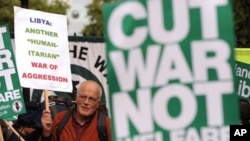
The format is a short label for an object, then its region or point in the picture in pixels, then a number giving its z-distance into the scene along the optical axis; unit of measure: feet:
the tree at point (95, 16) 156.91
